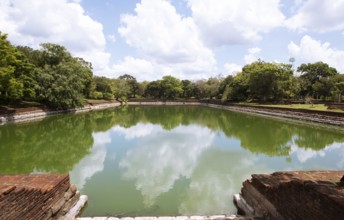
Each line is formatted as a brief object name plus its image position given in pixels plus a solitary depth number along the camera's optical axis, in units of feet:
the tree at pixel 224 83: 187.29
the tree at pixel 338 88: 120.64
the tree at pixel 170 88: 226.60
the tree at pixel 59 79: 97.19
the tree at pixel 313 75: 171.12
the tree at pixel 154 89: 232.94
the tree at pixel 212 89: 206.94
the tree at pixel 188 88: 239.71
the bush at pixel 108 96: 189.16
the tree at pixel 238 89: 164.86
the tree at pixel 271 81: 140.56
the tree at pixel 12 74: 73.36
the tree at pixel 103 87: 187.93
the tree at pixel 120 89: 205.67
